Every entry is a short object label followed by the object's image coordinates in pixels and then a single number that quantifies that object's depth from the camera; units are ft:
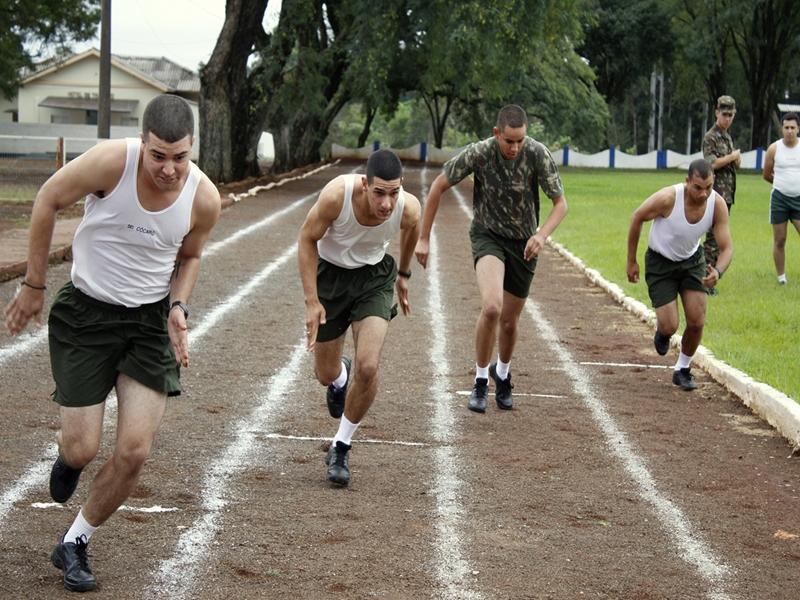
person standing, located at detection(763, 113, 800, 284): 44.01
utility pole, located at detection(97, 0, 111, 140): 80.69
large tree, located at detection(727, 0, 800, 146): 186.09
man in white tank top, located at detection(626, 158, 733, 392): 30.19
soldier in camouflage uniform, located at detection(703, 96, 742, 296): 40.63
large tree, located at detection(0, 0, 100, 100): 115.34
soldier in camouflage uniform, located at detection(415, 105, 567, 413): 26.84
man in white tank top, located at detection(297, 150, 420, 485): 20.65
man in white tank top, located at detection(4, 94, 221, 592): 14.88
